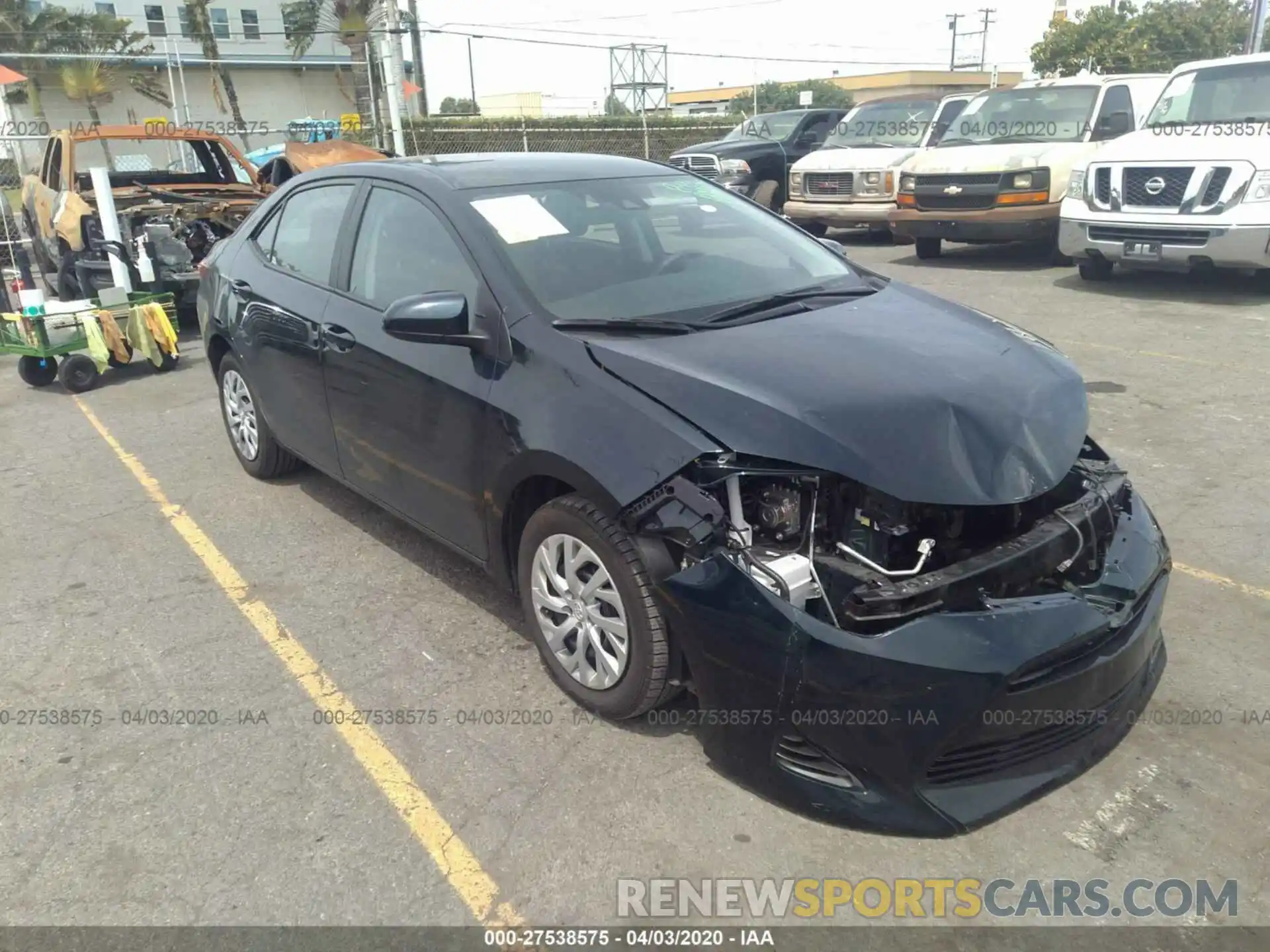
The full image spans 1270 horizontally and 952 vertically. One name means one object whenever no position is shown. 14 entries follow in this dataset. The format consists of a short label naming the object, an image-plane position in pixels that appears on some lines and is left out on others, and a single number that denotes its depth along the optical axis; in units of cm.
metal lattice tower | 3791
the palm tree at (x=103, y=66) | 3466
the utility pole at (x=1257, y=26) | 2216
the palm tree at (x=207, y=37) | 3672
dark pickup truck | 1517
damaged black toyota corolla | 250
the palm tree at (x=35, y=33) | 3591
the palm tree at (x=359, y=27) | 2438
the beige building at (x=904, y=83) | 6475
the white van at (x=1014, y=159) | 1059
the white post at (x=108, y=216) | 871
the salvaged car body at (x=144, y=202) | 952
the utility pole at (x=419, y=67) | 3844
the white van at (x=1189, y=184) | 838
